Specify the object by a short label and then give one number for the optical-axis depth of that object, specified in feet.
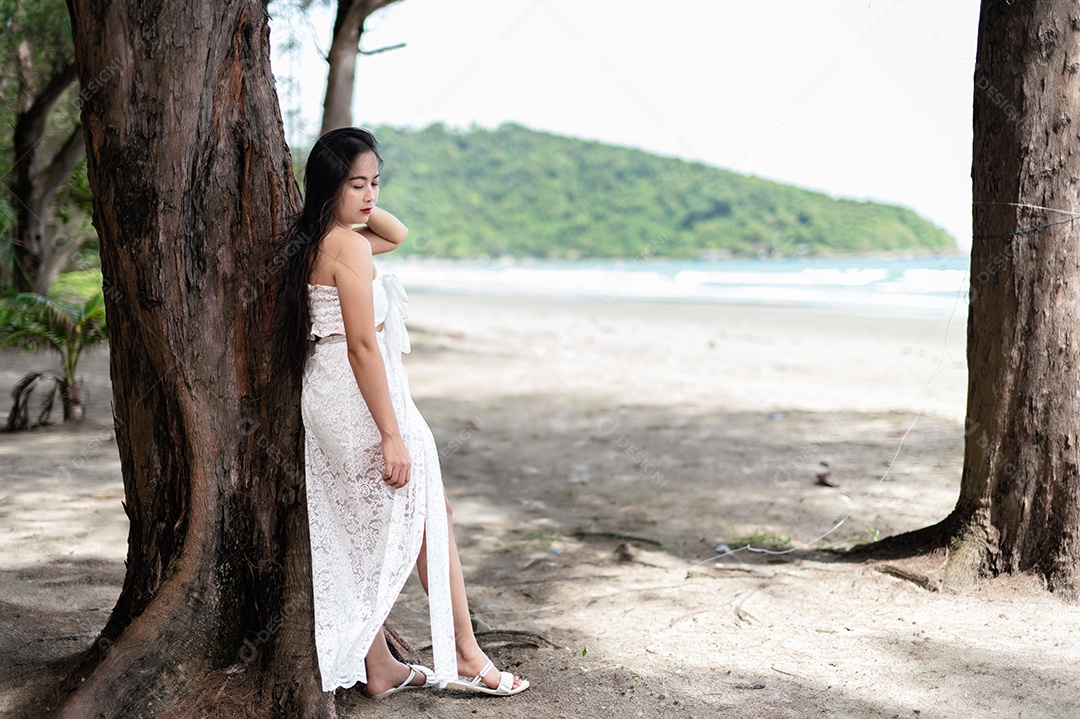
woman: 8.94
